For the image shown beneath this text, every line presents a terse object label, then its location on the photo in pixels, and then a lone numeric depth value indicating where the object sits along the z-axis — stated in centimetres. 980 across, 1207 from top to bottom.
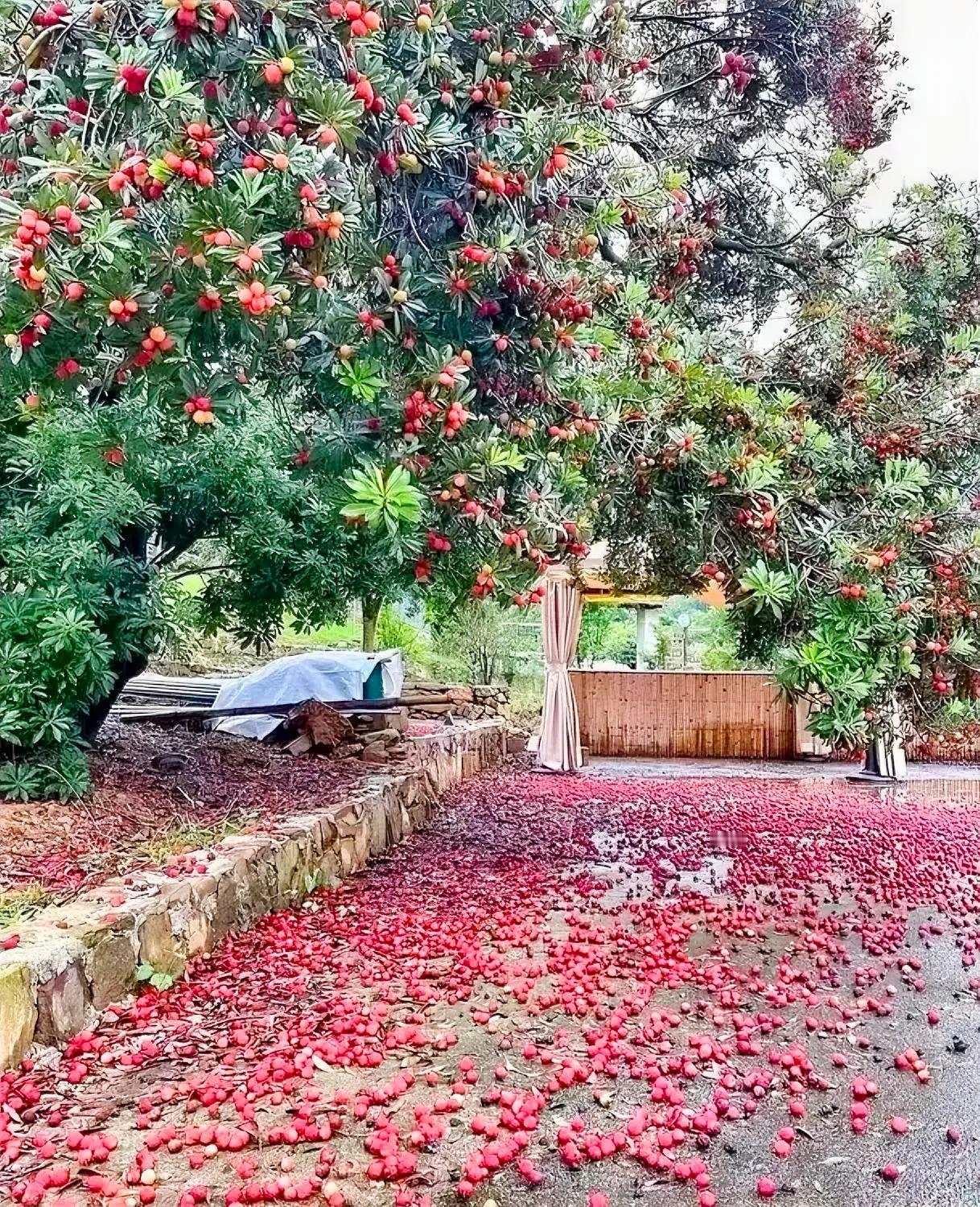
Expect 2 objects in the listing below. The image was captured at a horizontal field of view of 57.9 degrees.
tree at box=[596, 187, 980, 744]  336
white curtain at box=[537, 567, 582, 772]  793
